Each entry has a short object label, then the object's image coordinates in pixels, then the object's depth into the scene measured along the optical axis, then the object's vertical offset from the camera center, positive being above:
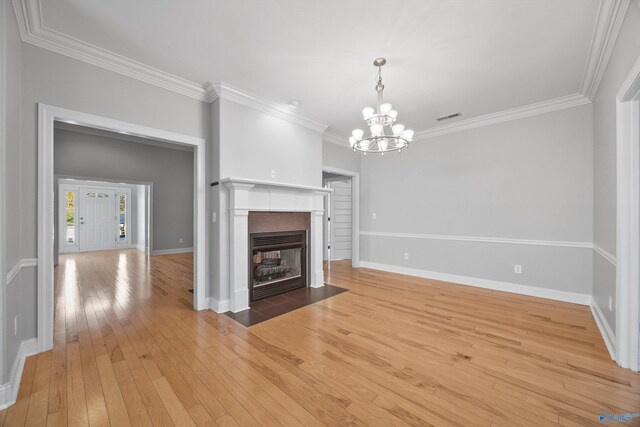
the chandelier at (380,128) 2.57 +0.92
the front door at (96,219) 8.02 -0.16
